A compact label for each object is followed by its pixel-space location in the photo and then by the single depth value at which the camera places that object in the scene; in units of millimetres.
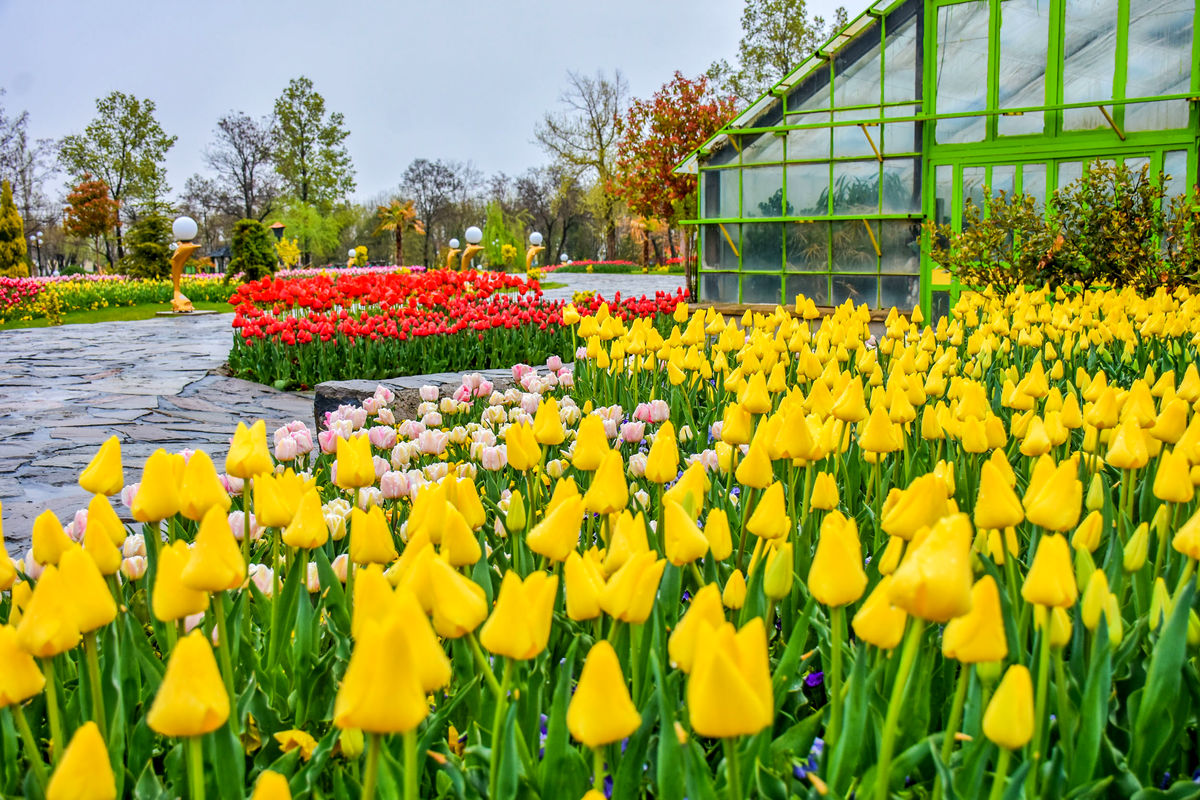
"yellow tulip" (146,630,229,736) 717
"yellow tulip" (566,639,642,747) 719
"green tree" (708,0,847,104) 34594
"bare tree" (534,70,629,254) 41094
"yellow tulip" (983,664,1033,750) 738
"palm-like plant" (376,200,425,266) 41406
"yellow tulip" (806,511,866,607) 907
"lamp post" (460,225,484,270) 21581
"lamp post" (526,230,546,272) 31548
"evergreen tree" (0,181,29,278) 24875
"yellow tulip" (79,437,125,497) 1261
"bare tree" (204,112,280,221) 47500
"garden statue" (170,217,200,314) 16077
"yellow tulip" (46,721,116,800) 687
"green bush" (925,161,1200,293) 6508
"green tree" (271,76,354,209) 46125
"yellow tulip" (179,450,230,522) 1173
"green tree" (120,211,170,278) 27391
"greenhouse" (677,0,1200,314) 10000
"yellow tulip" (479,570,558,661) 809
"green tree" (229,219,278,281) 23531
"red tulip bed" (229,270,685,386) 7855
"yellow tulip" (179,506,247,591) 935
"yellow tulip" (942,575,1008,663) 769
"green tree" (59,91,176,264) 41000
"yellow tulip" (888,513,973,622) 769
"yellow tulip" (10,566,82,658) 874
